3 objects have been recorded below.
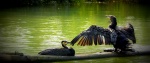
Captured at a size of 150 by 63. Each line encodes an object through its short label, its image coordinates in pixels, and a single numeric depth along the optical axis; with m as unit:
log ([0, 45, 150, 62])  11.41
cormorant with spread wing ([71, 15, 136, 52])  12.41
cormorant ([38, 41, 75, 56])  12.33
